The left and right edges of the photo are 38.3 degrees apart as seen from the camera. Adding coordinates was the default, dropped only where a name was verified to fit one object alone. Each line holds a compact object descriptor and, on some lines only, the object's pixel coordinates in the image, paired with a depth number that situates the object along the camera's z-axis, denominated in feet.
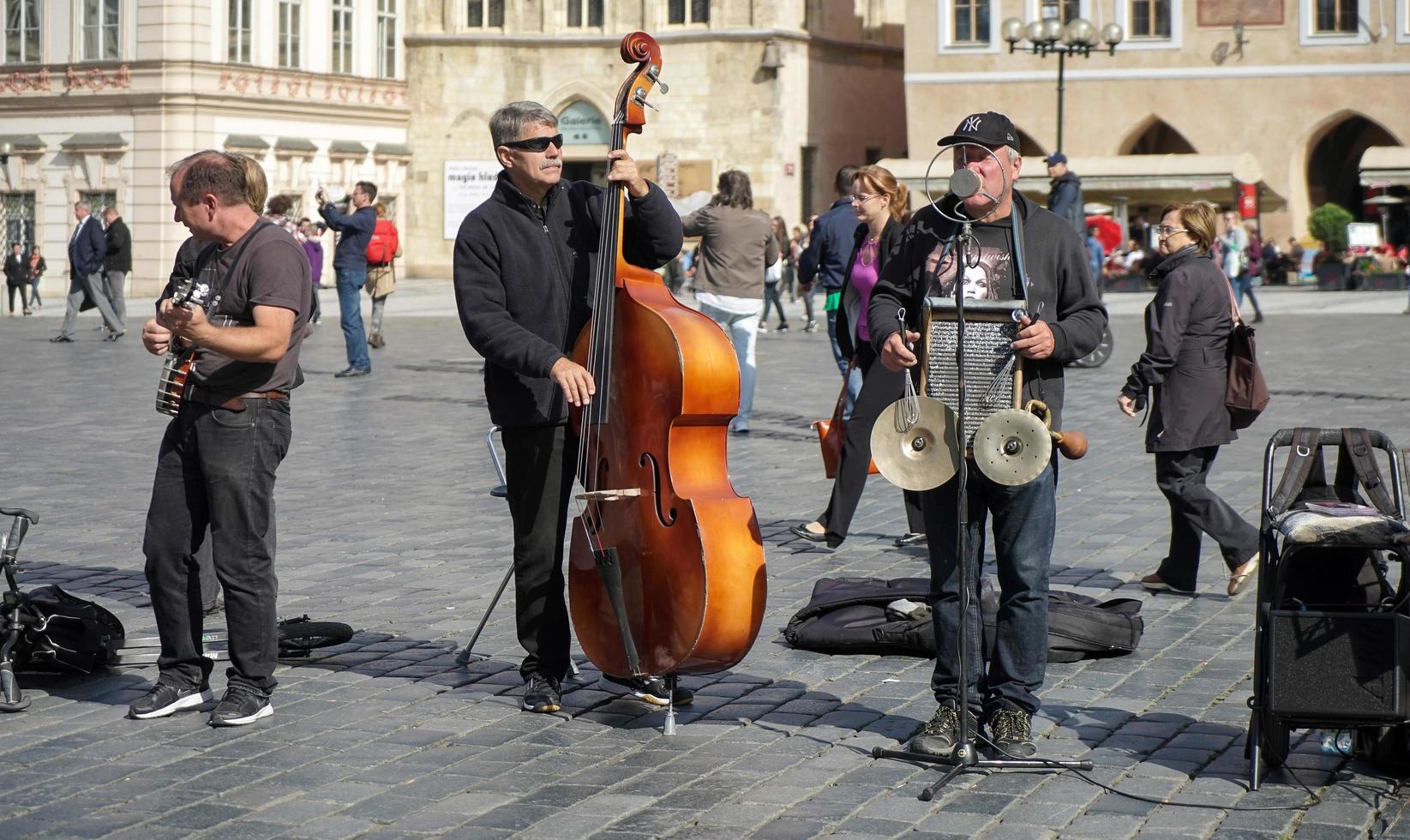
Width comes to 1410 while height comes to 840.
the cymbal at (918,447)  17.16
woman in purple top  29.78
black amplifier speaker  16.98
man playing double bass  19.90
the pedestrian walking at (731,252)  44.47
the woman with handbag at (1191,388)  27.25
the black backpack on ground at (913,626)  22.82
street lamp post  108.88
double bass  18.42
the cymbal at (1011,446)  17.06
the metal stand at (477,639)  22.06
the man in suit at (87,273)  79.66
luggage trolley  17.02
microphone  16.57
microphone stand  17.34
